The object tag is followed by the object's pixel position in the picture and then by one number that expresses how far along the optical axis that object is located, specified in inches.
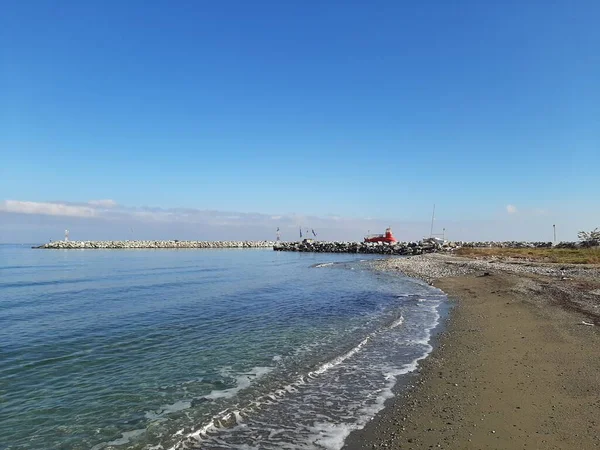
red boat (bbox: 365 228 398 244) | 4593.0
